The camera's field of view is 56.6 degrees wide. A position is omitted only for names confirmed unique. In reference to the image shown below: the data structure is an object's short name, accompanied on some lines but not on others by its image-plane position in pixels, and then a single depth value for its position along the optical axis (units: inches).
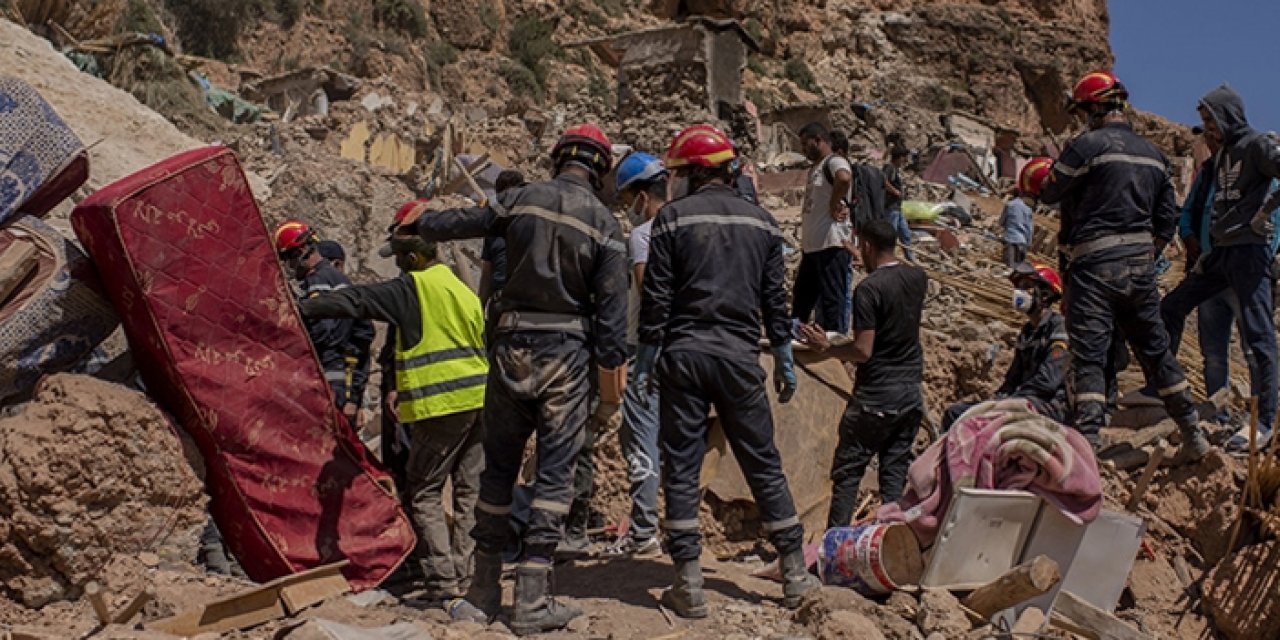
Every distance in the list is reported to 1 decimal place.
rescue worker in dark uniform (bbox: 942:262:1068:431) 225.1
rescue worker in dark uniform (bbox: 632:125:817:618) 166.7
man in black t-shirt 199.8
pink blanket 167.6
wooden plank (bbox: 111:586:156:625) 137.6
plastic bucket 170.2
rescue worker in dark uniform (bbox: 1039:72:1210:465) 207.6
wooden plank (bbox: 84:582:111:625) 130.7
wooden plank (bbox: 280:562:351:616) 153.6
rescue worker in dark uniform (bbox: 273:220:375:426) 208.7
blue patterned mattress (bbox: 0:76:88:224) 151.8
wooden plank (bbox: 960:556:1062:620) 153.4
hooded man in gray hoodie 220.7
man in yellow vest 179.8
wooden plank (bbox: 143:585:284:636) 142.5
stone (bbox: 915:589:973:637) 155.6
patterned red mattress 151.3
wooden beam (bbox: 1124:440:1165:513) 199.5
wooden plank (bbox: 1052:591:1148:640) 167.3
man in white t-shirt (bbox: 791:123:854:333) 256.5
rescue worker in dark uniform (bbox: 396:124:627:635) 160.9
